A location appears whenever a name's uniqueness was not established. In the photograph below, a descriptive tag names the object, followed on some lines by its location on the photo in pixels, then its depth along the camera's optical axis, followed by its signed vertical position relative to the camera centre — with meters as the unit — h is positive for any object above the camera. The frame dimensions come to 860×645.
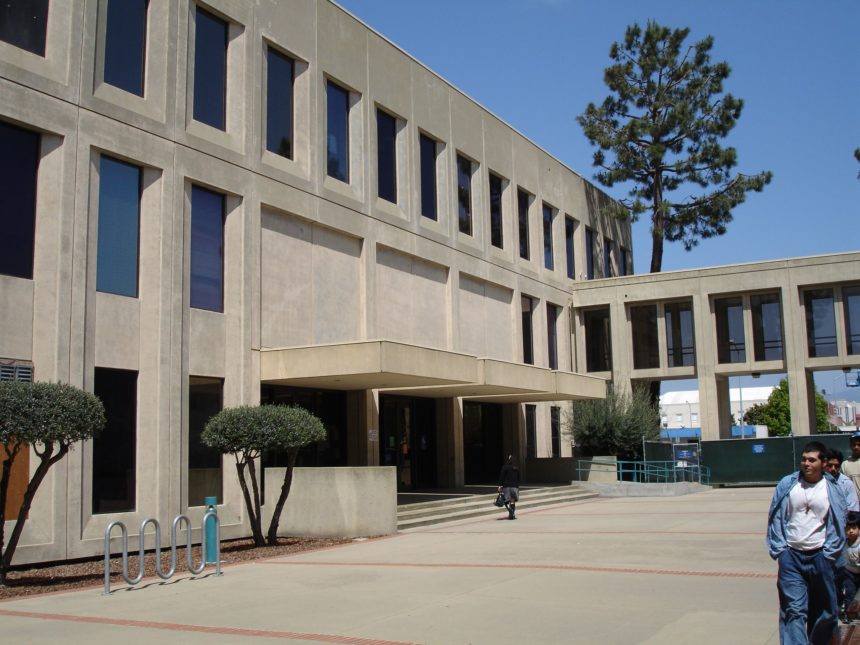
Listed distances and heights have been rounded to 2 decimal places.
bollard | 13.92 -1.62
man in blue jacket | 6.83 -0.94
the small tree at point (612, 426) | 34.06 +0.06
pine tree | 43.66 +14.17
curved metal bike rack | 11.92 -1.63
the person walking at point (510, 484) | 21.62 -1.31
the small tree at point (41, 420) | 12.55 +0.27
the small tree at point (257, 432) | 16.75 +0.05
